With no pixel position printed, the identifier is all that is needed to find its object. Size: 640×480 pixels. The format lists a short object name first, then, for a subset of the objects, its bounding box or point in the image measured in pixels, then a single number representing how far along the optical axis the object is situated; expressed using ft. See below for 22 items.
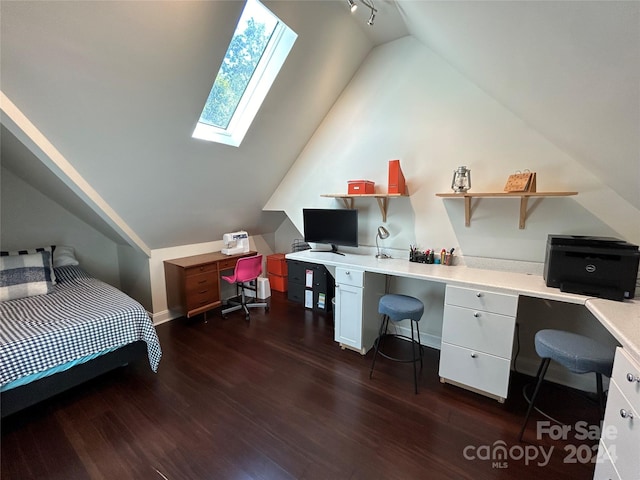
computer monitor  9.91
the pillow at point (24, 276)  8.20
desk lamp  9.58
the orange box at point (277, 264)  14.38
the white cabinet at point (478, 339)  6.30
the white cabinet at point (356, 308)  8.36
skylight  7.41
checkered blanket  5.75
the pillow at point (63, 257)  10.02
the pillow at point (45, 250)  9.14
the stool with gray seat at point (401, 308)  7.07
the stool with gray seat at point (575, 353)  4.74
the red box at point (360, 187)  9.21
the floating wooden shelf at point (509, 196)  6.34
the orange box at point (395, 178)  8.43
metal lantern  7.59
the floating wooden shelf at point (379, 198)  8.70
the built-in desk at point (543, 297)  3.58
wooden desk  10.55
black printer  5.30
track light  6.79
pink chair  11.16
